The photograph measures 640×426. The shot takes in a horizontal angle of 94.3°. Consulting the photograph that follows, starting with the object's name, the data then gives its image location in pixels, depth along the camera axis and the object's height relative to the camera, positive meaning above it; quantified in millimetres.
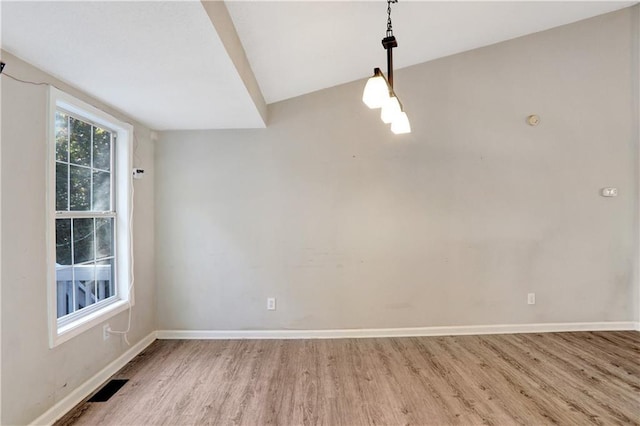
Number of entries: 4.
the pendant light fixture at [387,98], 1535 +618
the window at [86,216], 2080 +4
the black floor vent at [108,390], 2215 -1356
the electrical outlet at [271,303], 3311 -993
